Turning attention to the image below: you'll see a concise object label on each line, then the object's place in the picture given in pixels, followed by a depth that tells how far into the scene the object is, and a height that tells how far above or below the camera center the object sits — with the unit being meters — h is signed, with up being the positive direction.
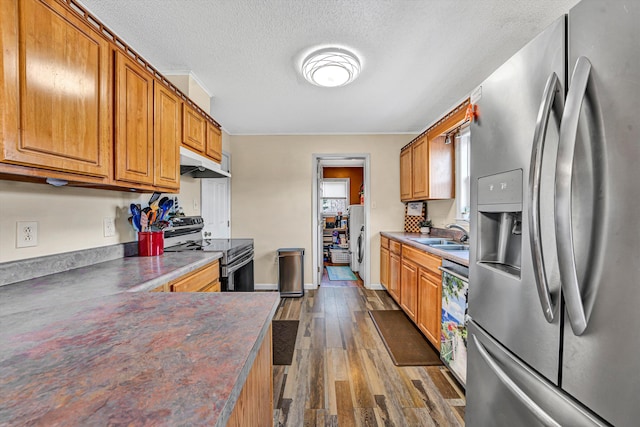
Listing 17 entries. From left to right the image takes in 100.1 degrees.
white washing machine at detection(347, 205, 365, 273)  4.92 -0.41
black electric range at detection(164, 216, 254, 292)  2.27 -0.33
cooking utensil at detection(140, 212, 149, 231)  1.93 -0.07
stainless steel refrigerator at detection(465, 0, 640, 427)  0.59 -0.03
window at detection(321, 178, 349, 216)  6.85 +0.42
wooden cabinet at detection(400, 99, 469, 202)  3.06 +0.56
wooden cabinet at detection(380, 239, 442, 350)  2.17 -0.71
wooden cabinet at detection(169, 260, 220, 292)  1.56 -0.45
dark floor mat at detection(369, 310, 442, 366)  2.17 -1.18
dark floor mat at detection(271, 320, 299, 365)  2.22 -1.20
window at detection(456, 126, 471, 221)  3.01 +0.42
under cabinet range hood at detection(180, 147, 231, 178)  2.15 +0.41
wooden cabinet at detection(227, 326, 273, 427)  0.65 -0.53
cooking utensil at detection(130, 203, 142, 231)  1.91 -0.03
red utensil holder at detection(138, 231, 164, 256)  1.92 -0.23
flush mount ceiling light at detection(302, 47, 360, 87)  2.01 +1.16
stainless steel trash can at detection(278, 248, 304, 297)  3.79 -0.85
